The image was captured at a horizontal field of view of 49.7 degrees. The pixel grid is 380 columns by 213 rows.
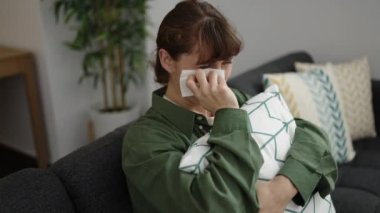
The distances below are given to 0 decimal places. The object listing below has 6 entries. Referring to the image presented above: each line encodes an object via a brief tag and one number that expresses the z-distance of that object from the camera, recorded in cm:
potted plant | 237
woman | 86
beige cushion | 191
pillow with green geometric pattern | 91
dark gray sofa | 90
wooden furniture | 234
